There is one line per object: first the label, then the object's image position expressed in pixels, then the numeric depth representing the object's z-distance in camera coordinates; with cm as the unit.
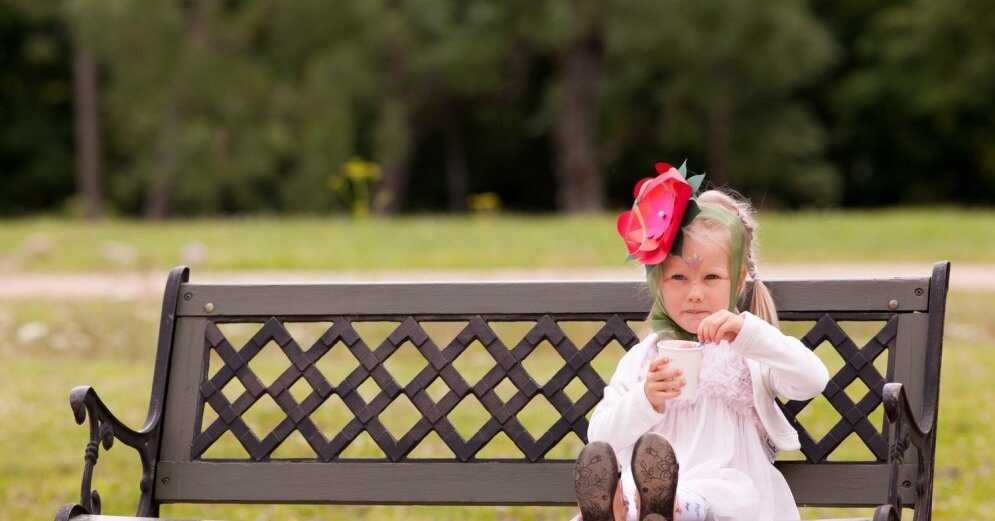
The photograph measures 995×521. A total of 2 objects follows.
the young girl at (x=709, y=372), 630
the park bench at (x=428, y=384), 718
